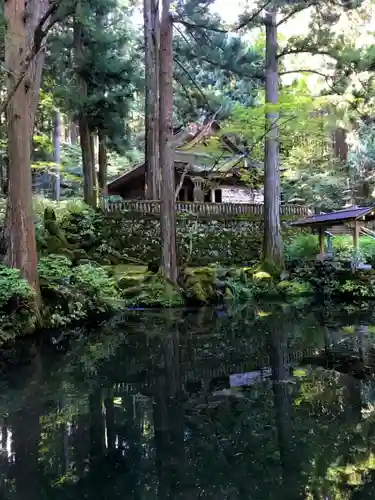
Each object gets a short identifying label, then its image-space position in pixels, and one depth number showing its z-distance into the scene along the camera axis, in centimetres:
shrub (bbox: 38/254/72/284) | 886
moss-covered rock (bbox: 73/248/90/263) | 1343
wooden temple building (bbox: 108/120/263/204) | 1720
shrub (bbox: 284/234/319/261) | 1509
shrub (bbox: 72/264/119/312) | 920
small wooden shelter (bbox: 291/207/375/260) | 1216
